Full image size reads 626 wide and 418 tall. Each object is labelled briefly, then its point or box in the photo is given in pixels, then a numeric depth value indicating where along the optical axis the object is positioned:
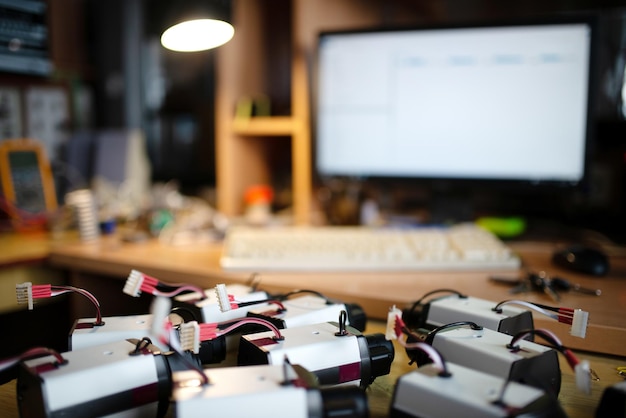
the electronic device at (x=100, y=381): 0.46
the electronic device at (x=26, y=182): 1.43
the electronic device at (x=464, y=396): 0.43
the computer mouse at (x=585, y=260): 0.96
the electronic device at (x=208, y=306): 0.65
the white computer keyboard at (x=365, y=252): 0.99
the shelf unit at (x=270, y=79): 1.42
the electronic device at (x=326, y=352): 0.52
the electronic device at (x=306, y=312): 0.63
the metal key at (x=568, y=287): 0.86
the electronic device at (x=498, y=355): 0.51
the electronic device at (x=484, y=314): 0.58
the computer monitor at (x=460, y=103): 1.16
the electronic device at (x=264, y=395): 0.43
